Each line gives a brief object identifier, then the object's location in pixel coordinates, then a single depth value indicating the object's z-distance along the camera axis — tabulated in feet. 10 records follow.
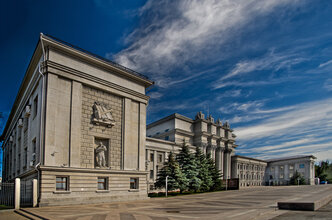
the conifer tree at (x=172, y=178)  107.34
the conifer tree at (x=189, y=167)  117.70
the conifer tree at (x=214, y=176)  139.85
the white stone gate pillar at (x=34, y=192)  58.80
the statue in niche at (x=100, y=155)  75.20
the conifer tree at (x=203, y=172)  125.49
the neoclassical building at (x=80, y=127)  66.23
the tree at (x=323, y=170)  298.19
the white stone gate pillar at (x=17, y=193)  53.79
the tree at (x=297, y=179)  262.67
